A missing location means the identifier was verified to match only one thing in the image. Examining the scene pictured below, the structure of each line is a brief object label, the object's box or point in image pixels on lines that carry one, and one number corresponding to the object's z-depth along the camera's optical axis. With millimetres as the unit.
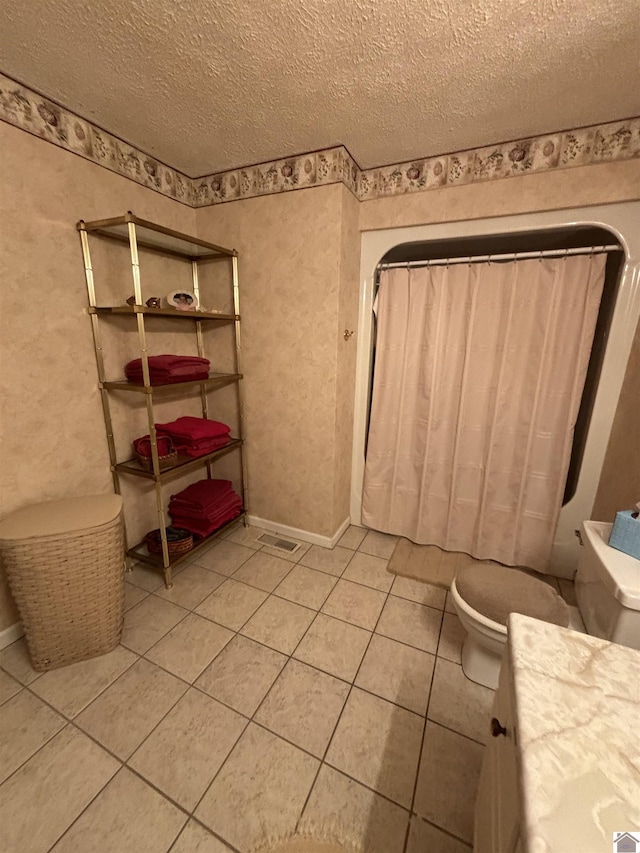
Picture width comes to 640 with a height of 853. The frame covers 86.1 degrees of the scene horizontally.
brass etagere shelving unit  1521
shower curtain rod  1594
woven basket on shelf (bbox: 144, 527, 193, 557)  1911
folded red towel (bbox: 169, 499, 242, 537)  2059
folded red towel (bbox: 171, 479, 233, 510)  2064
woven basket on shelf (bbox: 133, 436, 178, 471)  1786
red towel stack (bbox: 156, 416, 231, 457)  1882
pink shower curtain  1718
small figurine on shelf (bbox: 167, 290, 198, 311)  1785
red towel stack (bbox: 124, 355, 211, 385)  1700
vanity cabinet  553
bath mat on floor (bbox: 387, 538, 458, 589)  1947
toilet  1007
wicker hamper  1272
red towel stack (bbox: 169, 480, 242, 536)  2051
